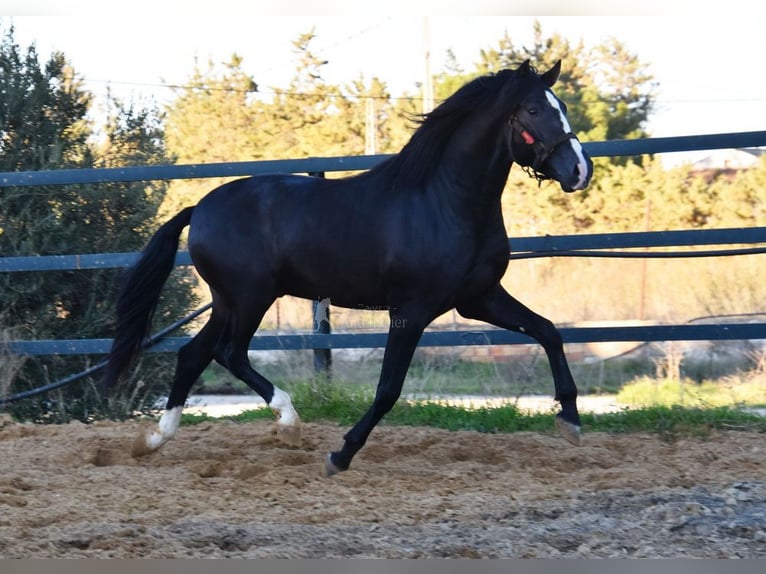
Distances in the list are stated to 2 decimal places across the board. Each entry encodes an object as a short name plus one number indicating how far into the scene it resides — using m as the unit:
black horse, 9.68
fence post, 13.19
